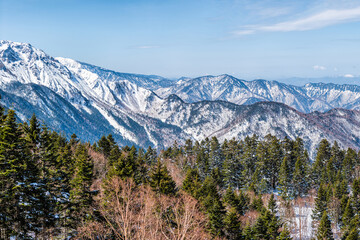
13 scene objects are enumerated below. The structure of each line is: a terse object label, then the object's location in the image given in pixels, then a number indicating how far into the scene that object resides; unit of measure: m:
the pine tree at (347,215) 65.53
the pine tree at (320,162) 89.72
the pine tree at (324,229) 56.09
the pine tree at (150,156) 100.62
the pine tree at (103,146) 80.96
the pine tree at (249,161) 86.50
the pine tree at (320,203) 69.75
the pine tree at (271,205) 66.91
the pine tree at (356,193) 70.16
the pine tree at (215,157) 98.56
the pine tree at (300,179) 82.12
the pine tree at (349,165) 93.14
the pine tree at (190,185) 50.28
